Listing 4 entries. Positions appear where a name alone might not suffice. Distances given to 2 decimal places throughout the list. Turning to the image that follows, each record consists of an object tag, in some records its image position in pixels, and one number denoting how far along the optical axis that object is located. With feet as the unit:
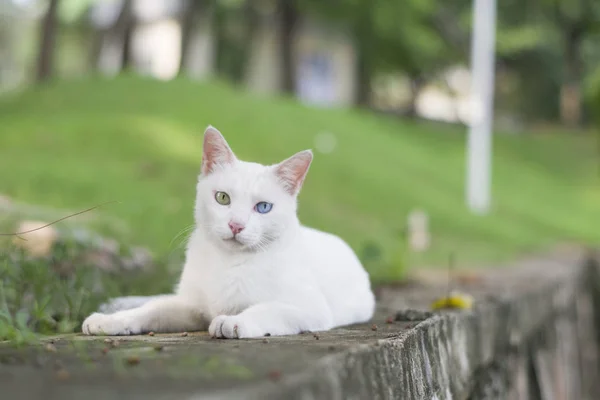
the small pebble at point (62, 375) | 5.43
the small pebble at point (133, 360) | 6.09
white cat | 8.66
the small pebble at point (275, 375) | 5.33
